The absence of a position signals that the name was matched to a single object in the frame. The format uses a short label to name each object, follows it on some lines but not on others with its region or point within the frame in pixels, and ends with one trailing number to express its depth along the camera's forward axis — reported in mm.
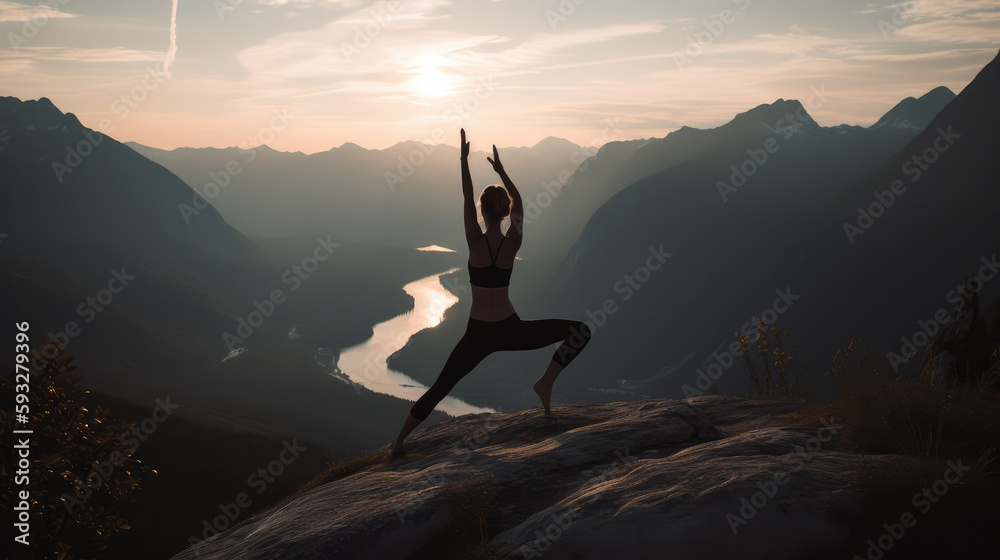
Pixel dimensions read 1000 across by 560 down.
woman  6766
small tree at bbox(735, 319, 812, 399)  10531
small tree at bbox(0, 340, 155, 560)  6094
